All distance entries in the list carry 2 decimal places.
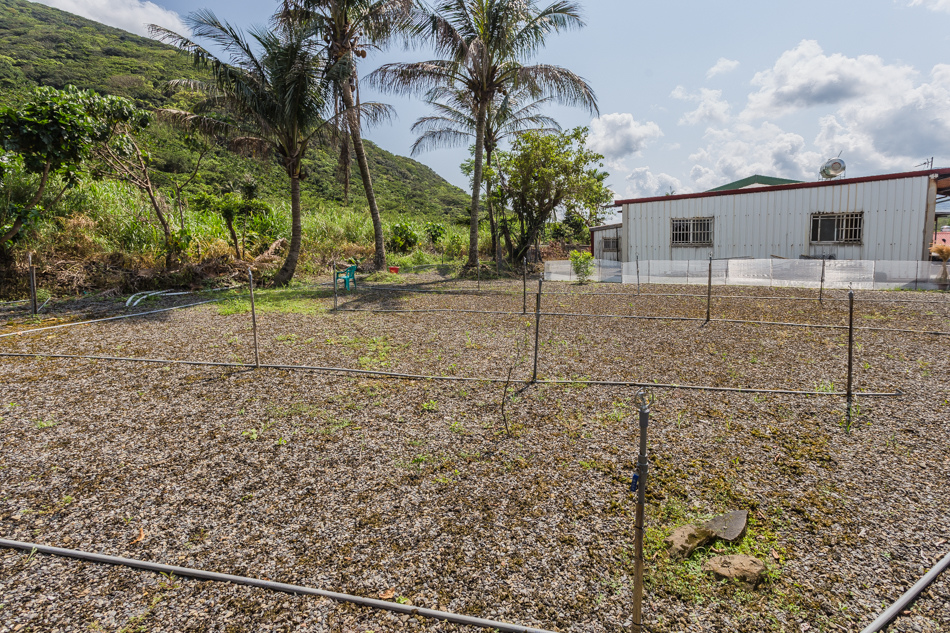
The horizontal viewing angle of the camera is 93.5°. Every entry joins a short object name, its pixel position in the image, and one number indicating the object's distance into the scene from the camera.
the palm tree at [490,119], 18.77
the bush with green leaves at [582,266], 15.25
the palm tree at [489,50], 14.16
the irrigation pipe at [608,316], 7.01
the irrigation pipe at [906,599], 1.85
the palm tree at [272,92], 11.53
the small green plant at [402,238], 22.50
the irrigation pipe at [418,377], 4.44
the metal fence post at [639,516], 1.59
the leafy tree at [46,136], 8.38
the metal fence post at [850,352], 4.12
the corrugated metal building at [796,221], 13.53
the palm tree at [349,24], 12.89
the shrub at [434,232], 25.80
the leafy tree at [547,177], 16.83
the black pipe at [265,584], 1.90
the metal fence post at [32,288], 8.03
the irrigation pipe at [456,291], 11.96
